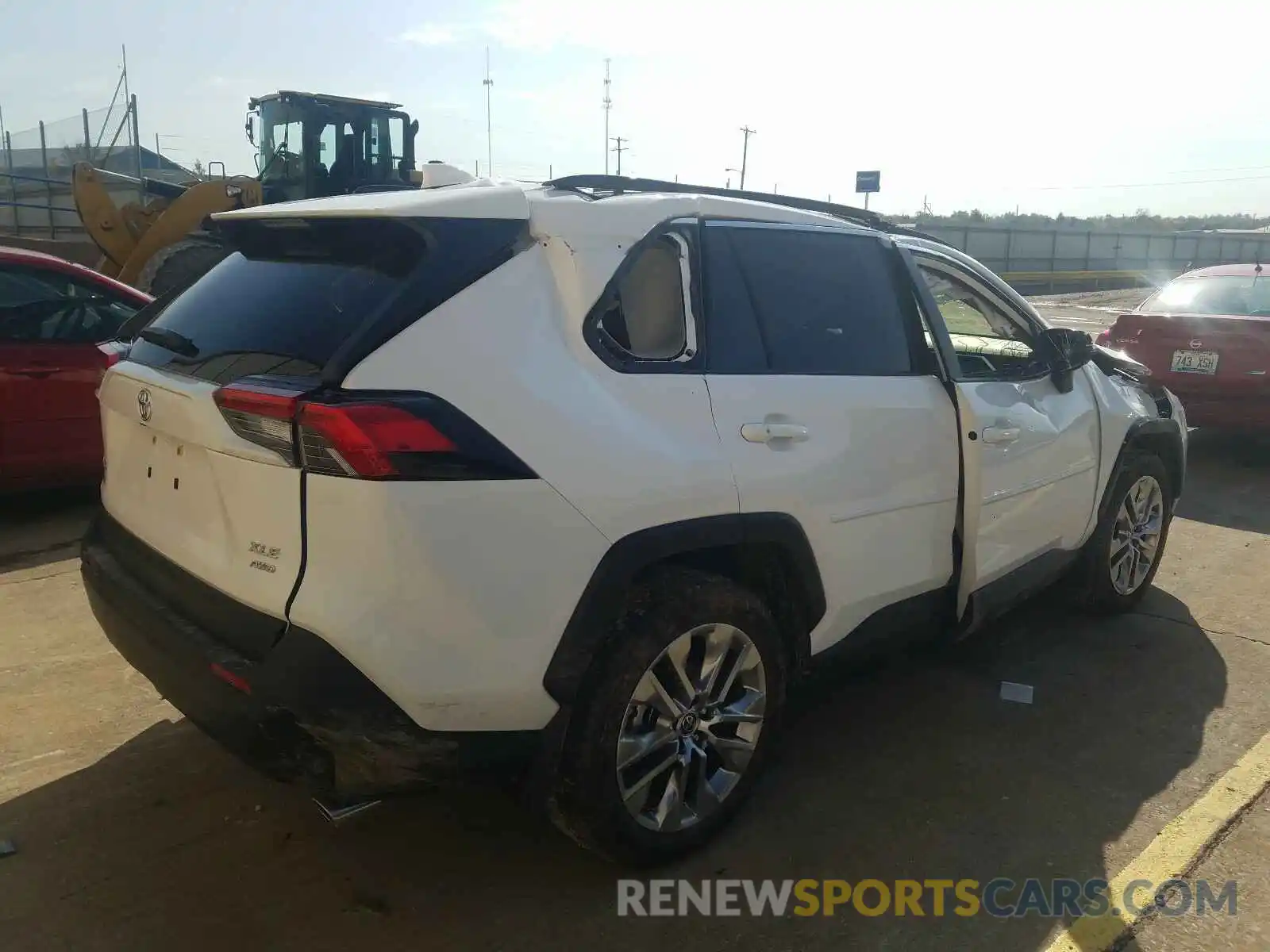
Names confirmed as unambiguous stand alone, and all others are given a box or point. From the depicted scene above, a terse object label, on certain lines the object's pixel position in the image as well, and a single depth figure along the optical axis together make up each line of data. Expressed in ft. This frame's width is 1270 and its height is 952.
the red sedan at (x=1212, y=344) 23.76
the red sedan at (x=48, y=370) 17.97
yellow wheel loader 39.29
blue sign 132.16
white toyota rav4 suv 7.15
